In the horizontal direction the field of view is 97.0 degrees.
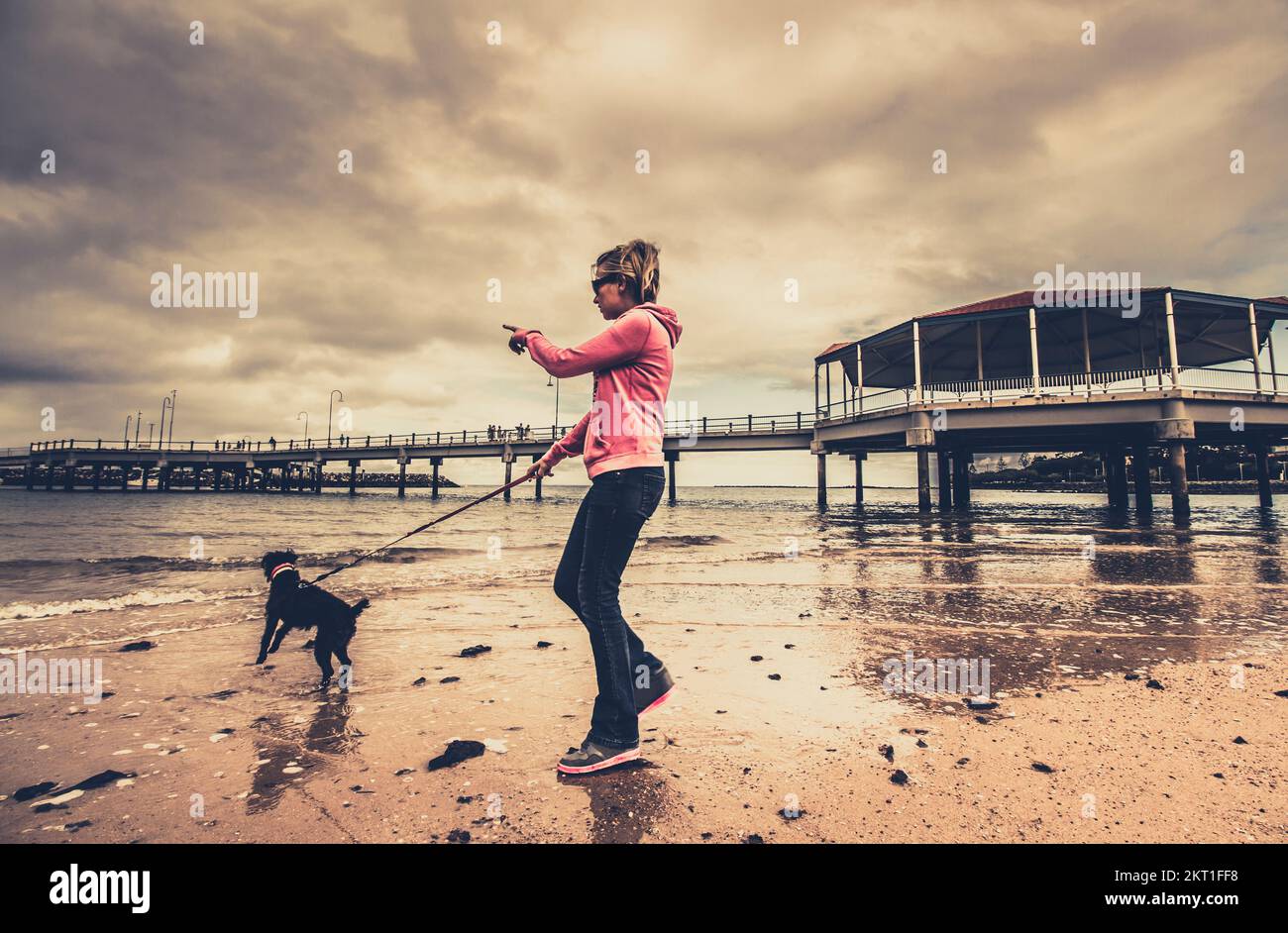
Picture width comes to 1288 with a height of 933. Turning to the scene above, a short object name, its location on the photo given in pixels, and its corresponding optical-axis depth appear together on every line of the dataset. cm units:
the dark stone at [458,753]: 221
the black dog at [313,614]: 337
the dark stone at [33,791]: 199
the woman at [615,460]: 224
